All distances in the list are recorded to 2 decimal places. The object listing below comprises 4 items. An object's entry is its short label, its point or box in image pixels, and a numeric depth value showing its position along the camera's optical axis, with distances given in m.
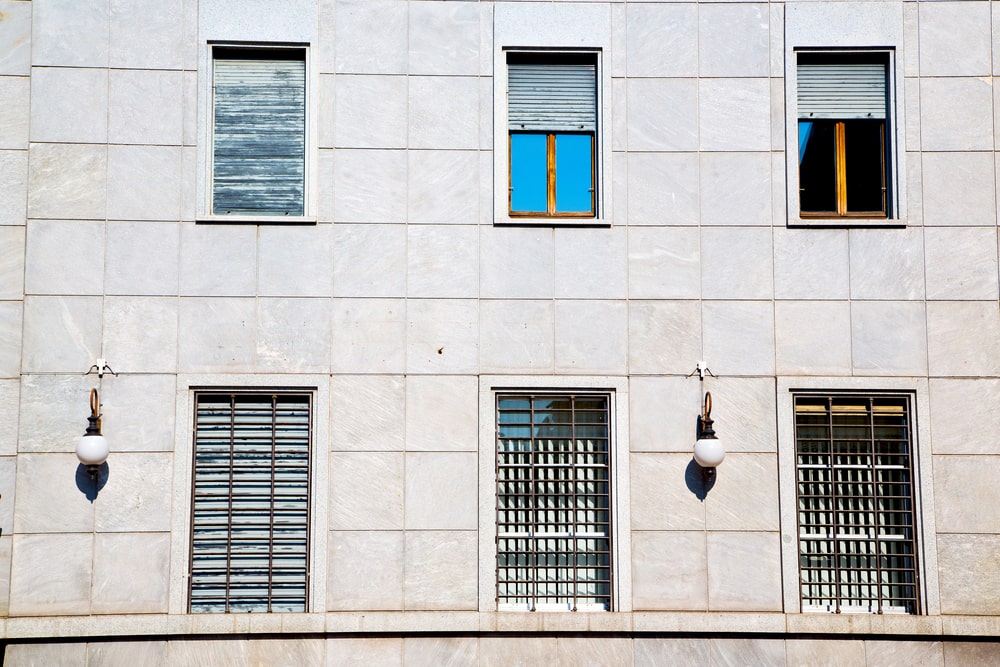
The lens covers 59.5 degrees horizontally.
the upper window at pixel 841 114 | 10.59
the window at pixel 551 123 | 10.55
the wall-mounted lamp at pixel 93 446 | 9.52
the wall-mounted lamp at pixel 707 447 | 9.73
